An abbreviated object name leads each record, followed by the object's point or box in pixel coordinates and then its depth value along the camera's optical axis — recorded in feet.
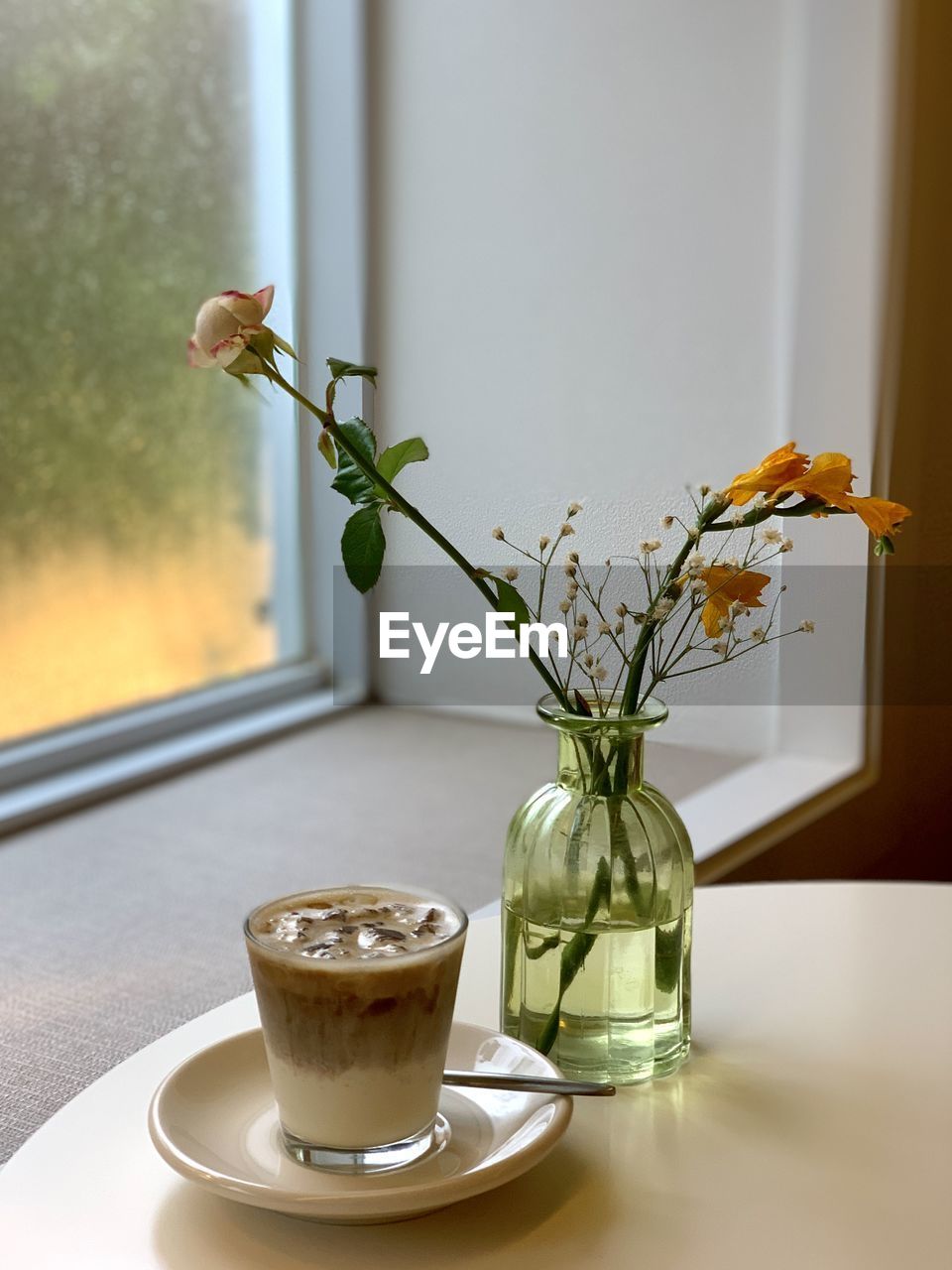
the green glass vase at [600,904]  2.48
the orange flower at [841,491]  2.35
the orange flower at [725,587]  2.46
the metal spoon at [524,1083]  2.28
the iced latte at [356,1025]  2.07
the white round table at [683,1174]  2.04
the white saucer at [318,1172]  2.03
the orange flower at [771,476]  2.34
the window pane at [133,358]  7.01
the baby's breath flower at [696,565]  2.43
